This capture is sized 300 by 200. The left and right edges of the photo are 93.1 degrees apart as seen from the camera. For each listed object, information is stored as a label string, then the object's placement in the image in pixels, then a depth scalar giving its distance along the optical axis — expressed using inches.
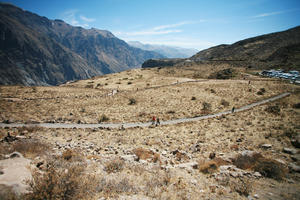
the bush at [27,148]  347.4
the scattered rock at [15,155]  306.4
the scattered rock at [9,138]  459.2
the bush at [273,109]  808.4
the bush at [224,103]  1057.7
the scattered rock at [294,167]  316.8
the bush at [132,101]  1125.8
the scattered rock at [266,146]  450.9
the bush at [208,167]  322.7
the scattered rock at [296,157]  369.0
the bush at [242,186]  250.4
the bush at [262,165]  299.2
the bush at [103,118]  788.3
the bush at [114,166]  318.7
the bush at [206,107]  968.3
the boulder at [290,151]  406.8
